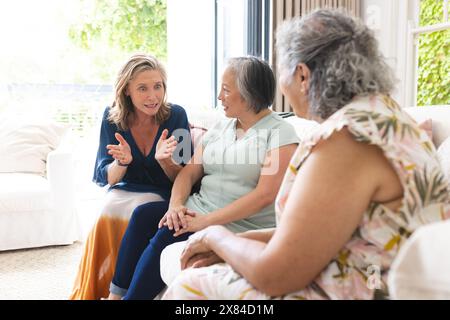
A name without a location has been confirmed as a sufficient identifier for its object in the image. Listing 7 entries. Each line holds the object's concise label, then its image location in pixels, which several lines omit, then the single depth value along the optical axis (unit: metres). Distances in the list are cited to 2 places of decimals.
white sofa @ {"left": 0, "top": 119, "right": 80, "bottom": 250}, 3.03
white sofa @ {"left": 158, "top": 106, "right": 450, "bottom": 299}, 0.60
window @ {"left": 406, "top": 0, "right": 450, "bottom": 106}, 3.03
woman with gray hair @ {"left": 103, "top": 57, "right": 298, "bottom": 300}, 1.73
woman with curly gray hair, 0.94
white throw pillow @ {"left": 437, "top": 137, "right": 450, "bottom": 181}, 1.39
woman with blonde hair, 2.08
